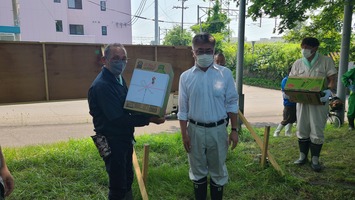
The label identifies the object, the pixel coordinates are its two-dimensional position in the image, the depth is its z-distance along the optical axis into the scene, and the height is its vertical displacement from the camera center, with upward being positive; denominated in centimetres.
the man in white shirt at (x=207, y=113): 291 -60
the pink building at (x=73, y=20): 2695 +362
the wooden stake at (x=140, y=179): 308 -138
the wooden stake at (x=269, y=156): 406 -147
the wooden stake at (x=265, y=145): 418 -131
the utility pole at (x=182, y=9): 4081 +660
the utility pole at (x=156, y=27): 2525 +244
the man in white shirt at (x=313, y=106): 409 -74
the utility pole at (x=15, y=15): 1509 +215
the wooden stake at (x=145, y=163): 324 -123
